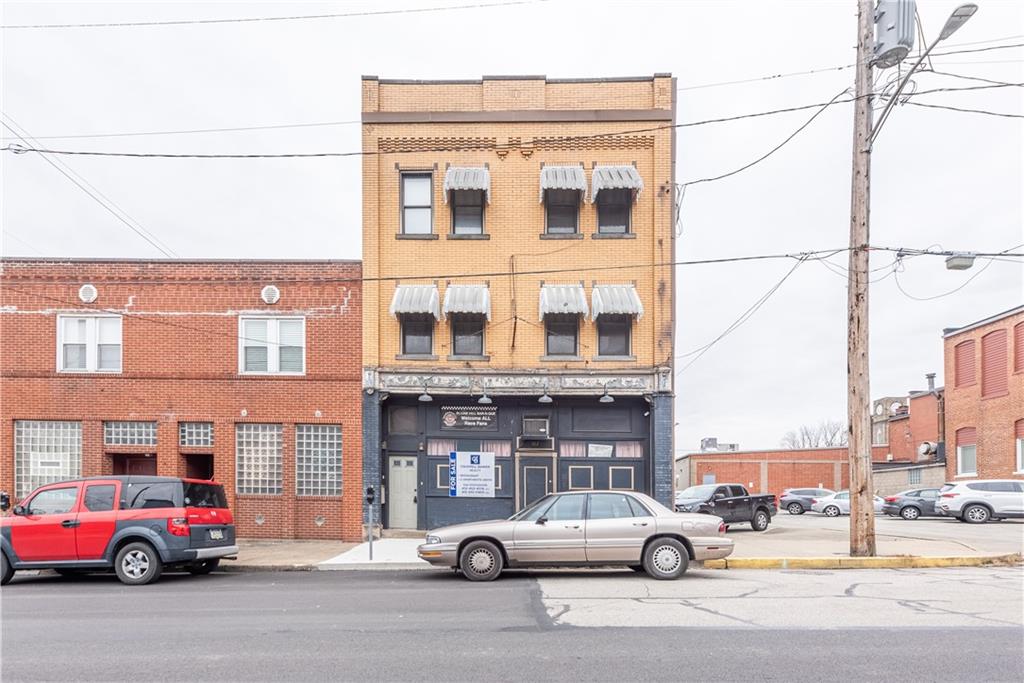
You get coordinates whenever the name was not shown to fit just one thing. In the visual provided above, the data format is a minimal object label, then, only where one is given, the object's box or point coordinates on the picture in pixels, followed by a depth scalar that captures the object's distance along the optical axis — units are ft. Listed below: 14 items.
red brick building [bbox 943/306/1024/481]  107.96
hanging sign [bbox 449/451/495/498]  65.00
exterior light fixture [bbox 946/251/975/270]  51.67
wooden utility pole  49.44
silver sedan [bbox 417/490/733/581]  41.86
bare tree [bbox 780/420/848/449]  341.88
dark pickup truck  76.54
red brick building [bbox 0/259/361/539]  64.08
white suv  89.45
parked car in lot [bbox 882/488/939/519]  101.71
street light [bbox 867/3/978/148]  39.70
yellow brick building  63.87
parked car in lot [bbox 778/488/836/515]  123.75
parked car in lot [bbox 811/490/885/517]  115.23
